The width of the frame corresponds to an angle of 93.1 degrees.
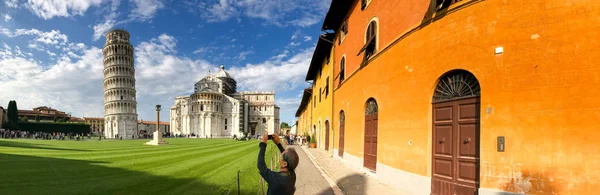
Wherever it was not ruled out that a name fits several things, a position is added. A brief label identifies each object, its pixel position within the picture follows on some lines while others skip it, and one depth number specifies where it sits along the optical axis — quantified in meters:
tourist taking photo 2.91
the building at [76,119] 103.44
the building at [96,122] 113.38
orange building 4.53
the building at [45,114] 85.56
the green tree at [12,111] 58.19
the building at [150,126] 101.89
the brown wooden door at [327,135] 20.41
